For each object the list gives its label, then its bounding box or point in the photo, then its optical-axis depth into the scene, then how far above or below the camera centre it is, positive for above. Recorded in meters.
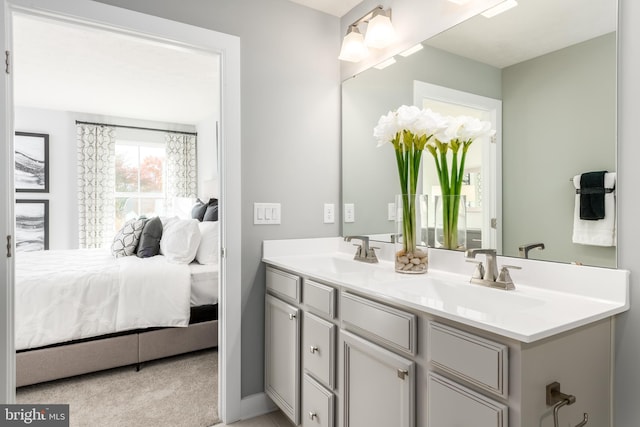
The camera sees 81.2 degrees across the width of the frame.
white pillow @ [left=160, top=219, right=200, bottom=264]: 3.20 -0.29
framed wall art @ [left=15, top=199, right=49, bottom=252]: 4.69 -0.21
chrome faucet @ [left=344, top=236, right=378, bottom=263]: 2.08 -0.24
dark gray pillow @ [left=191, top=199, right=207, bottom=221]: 4.26 -0.02
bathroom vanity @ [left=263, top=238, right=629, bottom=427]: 0.95 -0.43
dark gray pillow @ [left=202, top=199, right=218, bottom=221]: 3.94 -0.04
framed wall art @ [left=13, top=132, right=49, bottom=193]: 4.70 +0.60
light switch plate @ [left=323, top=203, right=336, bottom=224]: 2.39 -0.02
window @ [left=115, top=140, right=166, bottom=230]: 5.35 +0.43
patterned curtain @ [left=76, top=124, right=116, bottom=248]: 5.02 +0.35
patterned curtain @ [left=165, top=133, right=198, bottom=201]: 5.62 +0.68
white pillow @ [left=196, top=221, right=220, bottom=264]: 3.32 -0.33
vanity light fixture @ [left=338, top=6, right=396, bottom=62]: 2.01 +0.97
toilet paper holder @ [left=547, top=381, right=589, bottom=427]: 0.97 -0.49
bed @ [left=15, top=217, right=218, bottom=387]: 2.48 -0.75
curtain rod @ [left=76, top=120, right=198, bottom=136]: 5.03 +1.17
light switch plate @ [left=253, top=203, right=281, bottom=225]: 2.15 -0.02
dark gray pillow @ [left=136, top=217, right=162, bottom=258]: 3.40 -0.28
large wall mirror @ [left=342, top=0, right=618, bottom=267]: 1.25 +0.39
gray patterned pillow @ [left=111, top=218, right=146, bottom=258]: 3.49 -0.29
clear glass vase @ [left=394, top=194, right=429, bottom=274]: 1.73 -0.11
